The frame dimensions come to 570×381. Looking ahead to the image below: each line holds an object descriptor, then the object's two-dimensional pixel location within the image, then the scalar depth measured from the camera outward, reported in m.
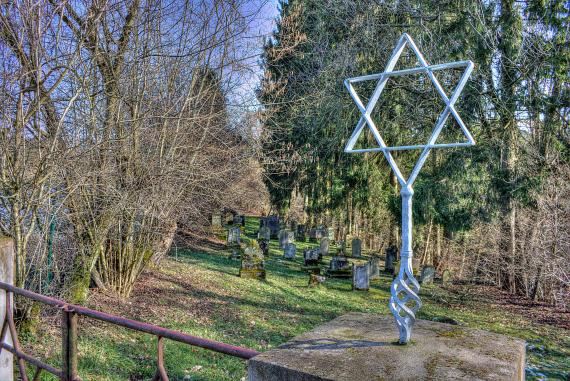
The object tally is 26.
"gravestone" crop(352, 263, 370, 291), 11.92
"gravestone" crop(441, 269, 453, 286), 13.44
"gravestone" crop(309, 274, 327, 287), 11.75
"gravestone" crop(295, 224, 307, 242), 21.94
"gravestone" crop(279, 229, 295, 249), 18.33
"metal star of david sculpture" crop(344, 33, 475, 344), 2.10
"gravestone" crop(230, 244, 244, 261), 15.04
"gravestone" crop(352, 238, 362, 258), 17.52
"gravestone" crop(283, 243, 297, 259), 16.11
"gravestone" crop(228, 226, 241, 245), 17.30
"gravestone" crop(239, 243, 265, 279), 11.89
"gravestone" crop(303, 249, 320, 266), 14.73
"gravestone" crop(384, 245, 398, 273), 15.40
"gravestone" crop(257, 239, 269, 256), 16.09
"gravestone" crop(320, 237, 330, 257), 17.45
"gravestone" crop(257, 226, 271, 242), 19.25
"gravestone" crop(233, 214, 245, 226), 23.99
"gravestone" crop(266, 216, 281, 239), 22.16
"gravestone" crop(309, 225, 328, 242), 21.80
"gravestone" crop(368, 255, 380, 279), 13.48
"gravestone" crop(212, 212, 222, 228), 19.76
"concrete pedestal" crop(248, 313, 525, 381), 1.68
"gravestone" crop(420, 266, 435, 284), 13.20
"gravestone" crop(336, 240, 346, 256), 16.77
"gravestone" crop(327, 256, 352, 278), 13.62
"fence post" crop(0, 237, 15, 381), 3.79
